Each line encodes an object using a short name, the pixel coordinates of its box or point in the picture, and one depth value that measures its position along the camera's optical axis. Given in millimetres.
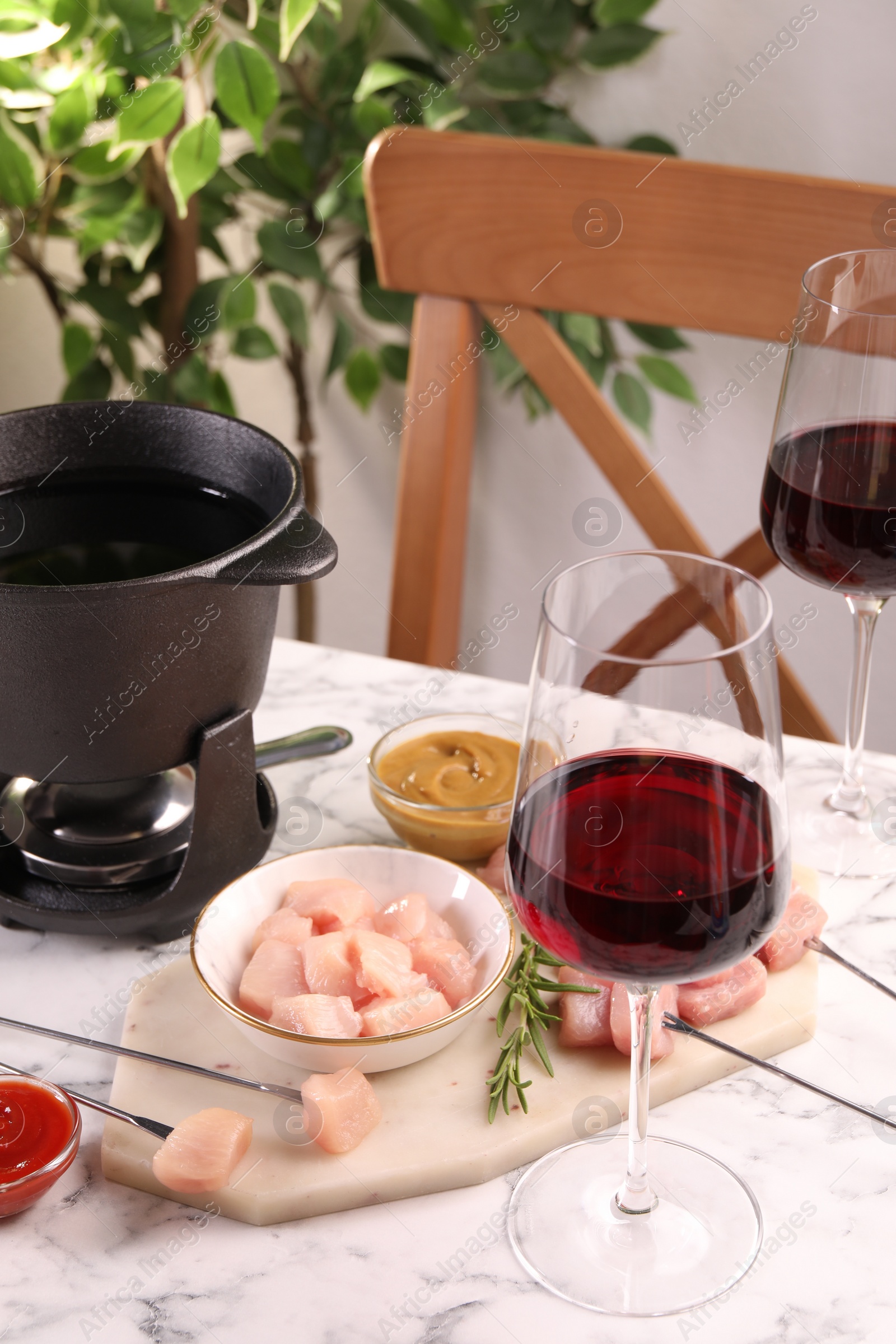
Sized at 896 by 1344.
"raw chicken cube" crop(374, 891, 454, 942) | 1145
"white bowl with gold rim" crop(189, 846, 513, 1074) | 1097
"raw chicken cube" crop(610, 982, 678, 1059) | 1113
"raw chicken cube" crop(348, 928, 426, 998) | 1109
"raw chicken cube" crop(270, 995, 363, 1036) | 1097
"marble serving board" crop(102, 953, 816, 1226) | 1071
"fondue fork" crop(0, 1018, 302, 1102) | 1101
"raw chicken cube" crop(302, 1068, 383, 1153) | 1075
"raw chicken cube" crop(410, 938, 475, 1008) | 1123
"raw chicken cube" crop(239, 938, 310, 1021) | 1118
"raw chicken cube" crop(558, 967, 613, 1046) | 1125
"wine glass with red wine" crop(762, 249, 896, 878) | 1185
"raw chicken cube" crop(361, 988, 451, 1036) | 1098
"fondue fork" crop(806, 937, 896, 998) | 1164
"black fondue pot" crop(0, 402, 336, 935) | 1109
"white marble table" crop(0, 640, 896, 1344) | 1027
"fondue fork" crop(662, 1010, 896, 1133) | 1100
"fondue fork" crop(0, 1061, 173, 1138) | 1079
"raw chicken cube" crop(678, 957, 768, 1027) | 1138
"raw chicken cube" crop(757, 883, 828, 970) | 1168
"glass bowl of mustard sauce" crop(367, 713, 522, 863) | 1225
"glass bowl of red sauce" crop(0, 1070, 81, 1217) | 1053
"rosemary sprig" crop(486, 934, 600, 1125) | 1103
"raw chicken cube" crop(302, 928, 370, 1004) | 1115
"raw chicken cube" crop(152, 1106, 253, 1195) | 1060
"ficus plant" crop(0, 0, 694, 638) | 1899
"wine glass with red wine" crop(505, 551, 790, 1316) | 970
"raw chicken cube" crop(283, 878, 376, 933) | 1150
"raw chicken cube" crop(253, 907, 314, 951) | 1140
